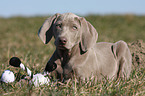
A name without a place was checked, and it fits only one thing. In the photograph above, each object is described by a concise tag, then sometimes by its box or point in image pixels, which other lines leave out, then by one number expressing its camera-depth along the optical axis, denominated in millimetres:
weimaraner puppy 6195
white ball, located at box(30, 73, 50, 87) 6465
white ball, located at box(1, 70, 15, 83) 6968
